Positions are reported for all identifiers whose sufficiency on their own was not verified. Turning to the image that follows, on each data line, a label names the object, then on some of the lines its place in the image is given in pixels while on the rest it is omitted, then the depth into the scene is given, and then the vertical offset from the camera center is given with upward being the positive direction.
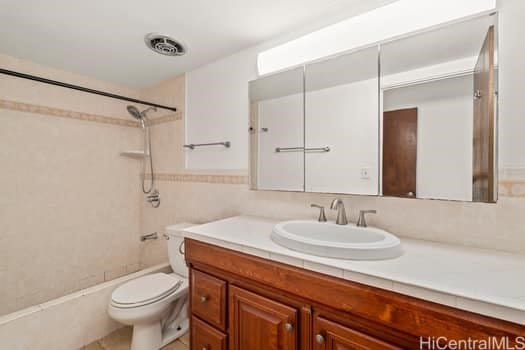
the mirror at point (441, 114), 0.99 +0.26
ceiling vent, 1.54 +0.88
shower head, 2.28 +0.59
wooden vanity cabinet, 0.69 -0.52
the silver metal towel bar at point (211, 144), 1.82 +0.23
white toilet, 1.45 -0.84
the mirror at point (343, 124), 1.25 +0.27
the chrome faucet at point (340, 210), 1.26 -0.21
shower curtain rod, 1.27 +0.55
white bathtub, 1.39 -0.97
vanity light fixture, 1.05 +0.74
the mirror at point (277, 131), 1.51 +0.27
